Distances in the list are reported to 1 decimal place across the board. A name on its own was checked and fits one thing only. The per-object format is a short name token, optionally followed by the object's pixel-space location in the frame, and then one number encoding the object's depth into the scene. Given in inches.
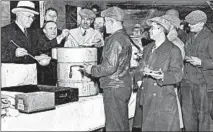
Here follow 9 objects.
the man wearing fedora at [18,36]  90.7
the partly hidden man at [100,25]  148.1
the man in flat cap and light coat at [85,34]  123.4
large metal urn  87.1
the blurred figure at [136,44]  112.6
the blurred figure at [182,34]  116.4
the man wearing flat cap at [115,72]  82.4
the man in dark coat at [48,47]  110.2
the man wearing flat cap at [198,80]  101.1
